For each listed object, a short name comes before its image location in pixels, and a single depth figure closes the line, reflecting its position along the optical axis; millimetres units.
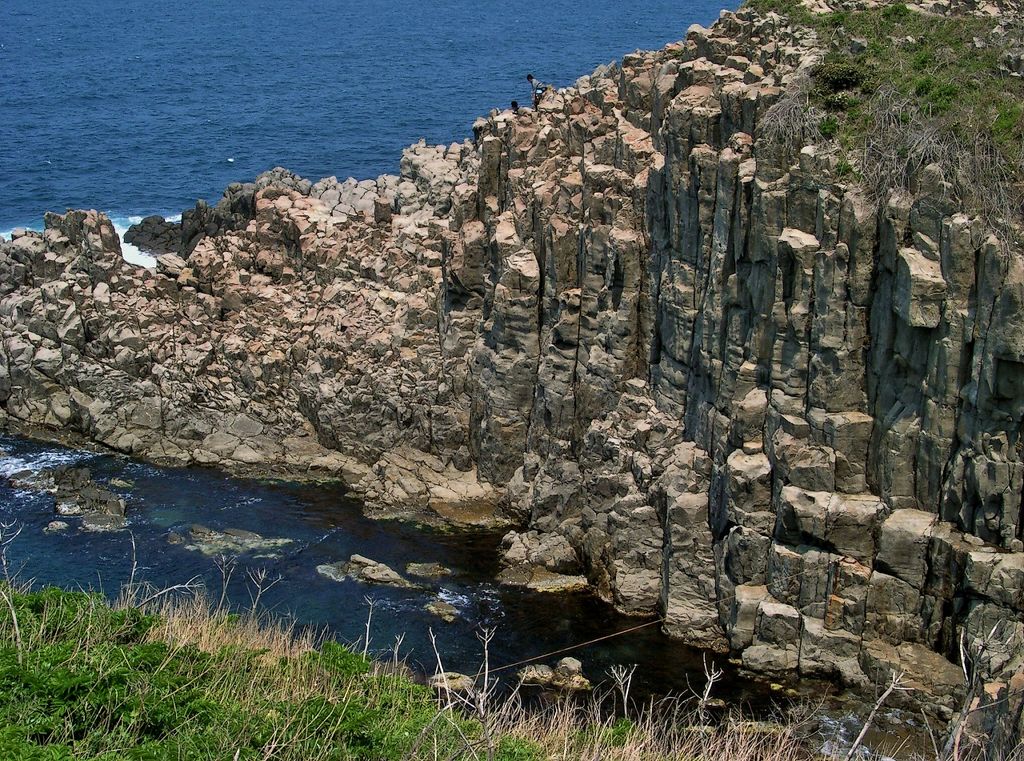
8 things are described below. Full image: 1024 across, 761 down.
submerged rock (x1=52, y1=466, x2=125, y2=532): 56406
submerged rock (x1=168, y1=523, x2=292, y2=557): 54344
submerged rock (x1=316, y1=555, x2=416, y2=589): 51156
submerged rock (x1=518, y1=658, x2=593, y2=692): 44219
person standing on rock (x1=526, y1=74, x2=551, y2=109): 65412
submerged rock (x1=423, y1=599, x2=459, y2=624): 48500
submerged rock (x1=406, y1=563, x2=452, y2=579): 51781
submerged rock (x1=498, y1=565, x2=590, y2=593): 50281
